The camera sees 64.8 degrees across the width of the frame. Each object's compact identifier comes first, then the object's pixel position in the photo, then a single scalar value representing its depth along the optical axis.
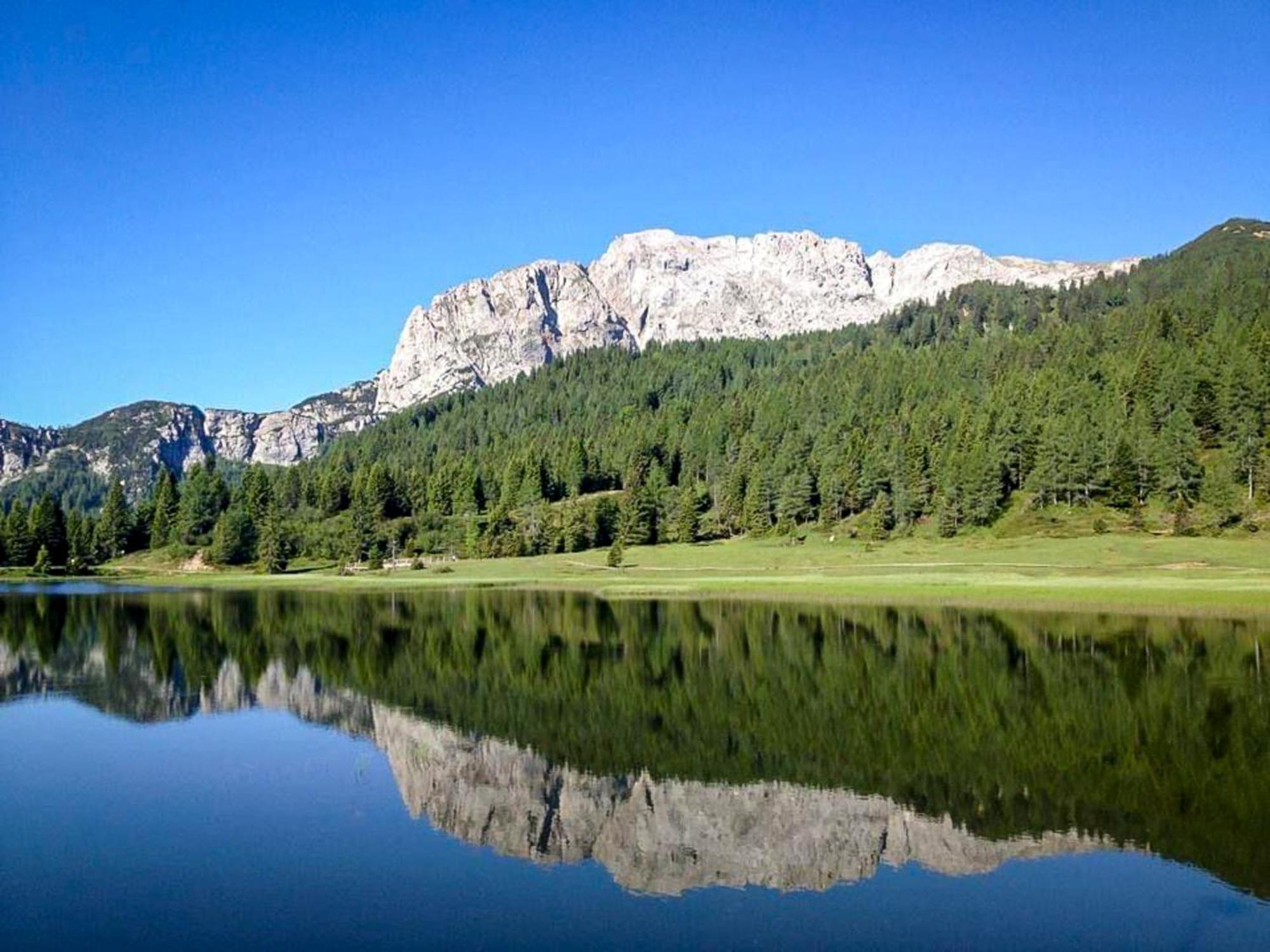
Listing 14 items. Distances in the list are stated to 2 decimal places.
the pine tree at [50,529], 176.12
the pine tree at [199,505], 184.62
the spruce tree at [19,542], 173.62
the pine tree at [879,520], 141.25
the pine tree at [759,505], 157.75
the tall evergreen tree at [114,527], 181.75
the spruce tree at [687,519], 159.25
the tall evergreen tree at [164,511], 185.38
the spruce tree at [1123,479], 132.88
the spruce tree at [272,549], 157.62
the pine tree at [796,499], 158.62
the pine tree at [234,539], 168.25
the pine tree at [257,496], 189.50
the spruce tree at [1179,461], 127.31
